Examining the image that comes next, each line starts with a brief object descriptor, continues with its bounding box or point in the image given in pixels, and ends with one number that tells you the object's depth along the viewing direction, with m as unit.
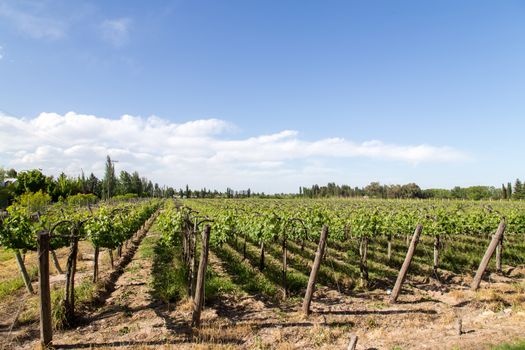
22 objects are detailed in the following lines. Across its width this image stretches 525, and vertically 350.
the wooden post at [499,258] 12.80
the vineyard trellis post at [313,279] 8.02
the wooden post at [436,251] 11.70
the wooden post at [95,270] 10.43
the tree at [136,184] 94.47
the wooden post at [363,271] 10.98
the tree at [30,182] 50.66
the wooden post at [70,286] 7.46
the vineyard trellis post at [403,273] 9.16
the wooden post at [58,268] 11.88
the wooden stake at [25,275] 9.56
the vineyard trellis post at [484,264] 10.15
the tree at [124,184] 87.19
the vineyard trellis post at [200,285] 7.11
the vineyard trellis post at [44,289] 6.16
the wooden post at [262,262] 12.80
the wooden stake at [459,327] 6.89
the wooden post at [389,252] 13.98
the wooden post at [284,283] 9.44
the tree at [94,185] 88.56
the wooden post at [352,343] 5.76
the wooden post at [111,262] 12.52
